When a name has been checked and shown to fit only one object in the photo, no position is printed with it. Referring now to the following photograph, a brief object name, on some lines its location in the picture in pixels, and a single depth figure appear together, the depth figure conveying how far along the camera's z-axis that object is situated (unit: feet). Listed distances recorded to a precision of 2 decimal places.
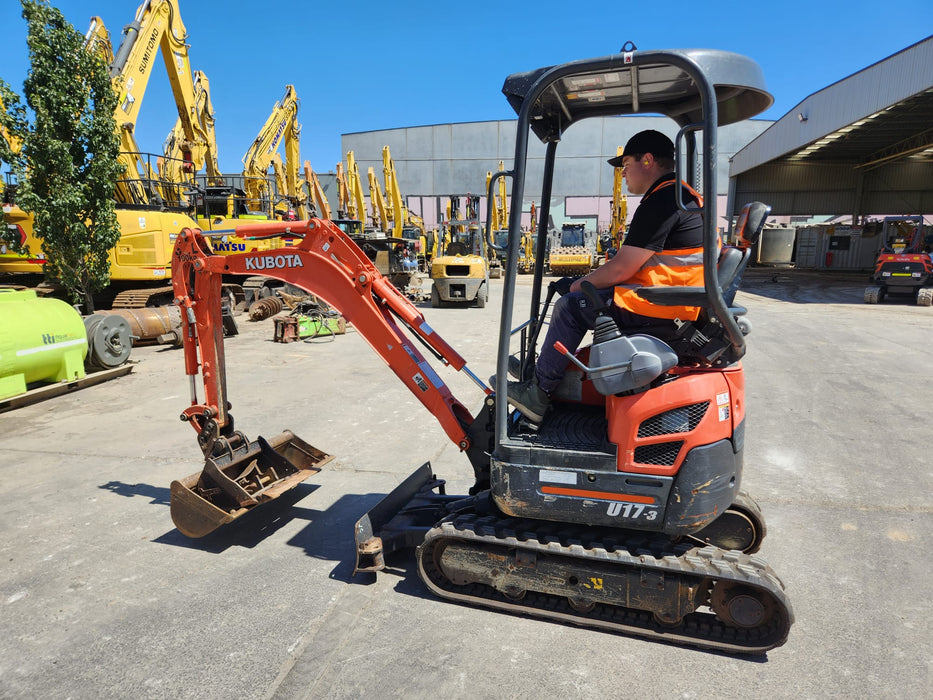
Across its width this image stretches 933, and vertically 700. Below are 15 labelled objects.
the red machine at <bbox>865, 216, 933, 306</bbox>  55.01
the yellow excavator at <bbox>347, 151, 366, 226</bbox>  91.09
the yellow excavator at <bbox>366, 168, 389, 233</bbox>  91.50
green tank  21.72
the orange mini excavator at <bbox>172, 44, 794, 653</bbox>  8.64
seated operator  8.79
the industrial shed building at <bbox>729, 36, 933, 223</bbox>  57.31
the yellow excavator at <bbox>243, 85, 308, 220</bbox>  65.16
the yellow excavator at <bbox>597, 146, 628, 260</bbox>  87.40
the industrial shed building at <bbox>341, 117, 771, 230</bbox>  130.14
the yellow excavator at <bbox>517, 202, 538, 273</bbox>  84.86
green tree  32.48
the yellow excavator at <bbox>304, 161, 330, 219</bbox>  71.46
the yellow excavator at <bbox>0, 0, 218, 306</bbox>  38.70
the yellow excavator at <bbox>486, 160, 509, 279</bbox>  86.51
